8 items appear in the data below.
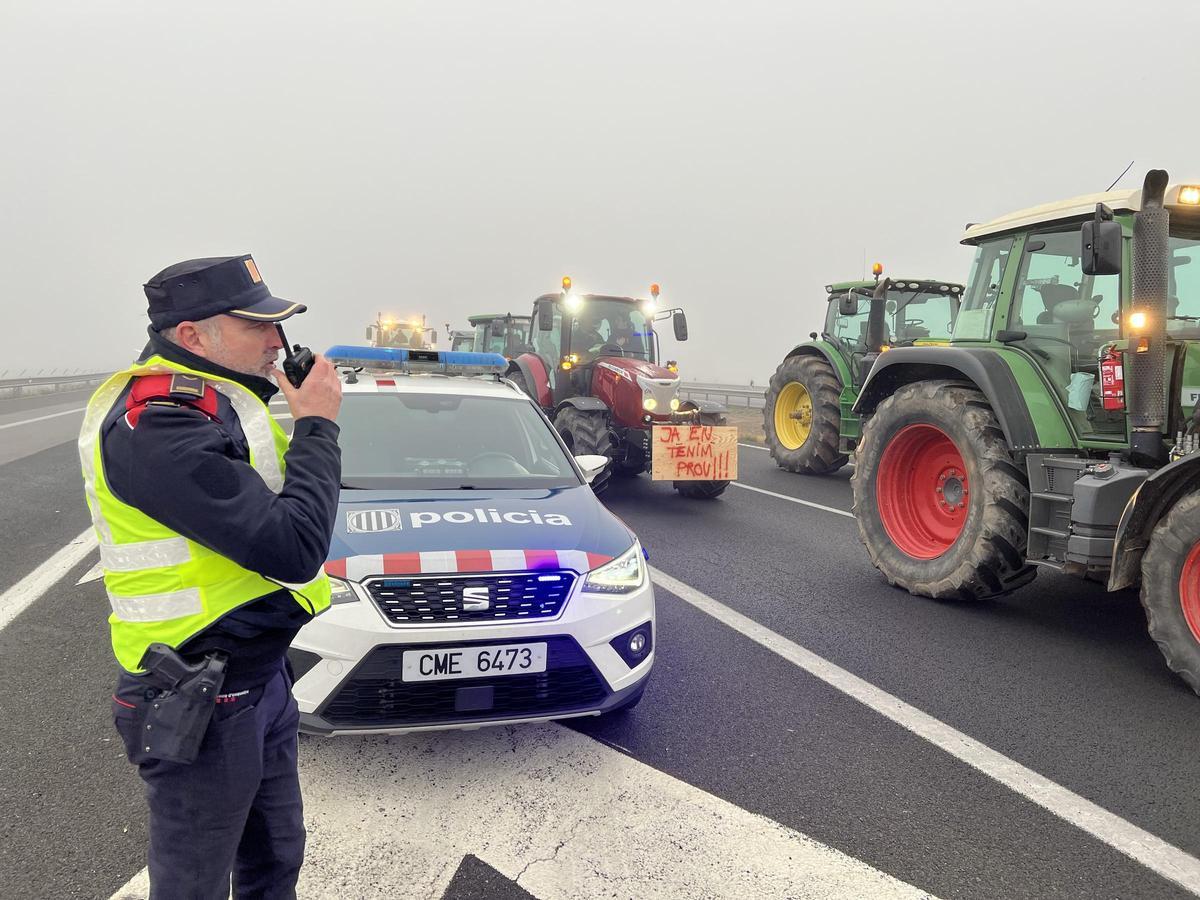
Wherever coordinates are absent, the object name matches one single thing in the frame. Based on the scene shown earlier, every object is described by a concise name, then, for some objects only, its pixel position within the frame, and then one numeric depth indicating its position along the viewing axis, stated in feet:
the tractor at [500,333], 50.57
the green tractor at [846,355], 33.35
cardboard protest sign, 26.81
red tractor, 29.27
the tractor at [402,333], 79.20
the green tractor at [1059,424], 12.55
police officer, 4.90
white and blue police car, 8.81
